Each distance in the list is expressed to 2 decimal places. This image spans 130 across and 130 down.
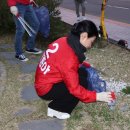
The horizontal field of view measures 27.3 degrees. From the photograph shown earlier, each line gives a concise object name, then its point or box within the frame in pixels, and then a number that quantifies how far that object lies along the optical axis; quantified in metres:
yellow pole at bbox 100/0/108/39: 4.75
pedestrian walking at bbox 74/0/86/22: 7.17
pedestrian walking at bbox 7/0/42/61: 3.80
